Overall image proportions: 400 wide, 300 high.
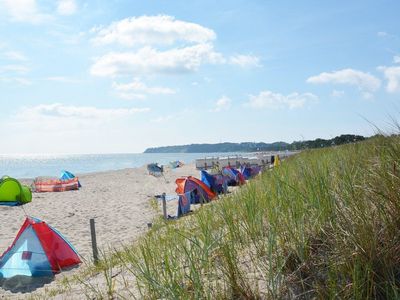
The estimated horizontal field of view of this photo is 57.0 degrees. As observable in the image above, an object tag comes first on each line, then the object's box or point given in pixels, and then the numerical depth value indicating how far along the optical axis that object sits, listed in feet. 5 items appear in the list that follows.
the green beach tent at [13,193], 50.19
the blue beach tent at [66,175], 83.86
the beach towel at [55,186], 68.49
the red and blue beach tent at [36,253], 20.53
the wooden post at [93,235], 17.92
